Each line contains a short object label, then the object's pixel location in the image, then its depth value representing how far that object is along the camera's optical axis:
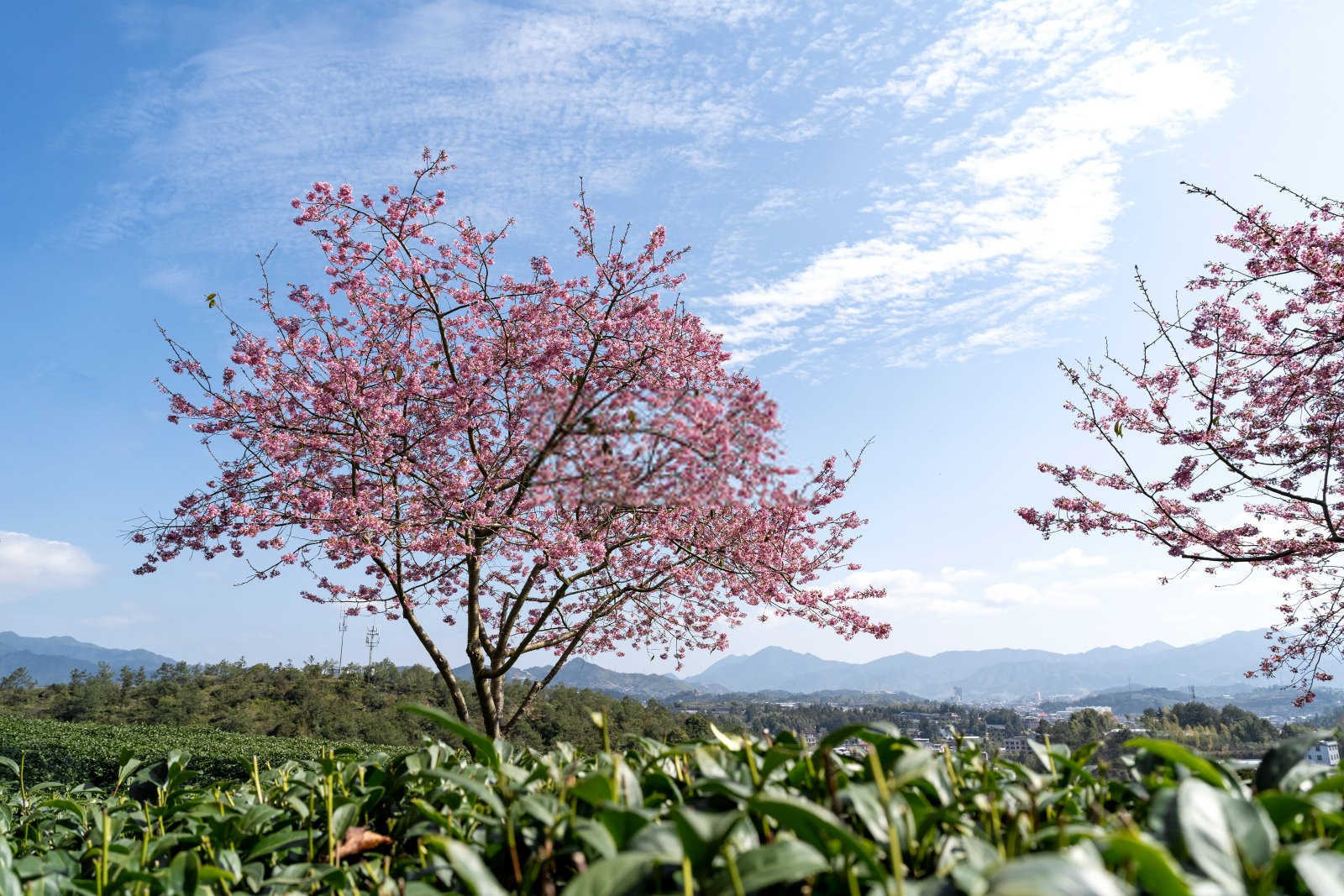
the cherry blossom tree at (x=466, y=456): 7.43
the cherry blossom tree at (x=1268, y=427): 7.51
